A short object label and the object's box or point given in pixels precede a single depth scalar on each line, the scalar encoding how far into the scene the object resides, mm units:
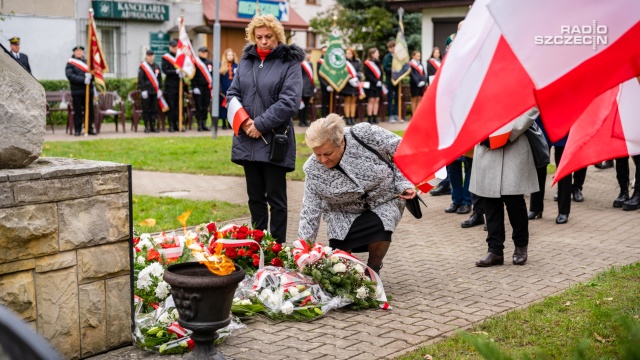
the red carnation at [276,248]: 7219
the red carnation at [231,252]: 6905
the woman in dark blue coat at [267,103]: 7957
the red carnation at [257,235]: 7160
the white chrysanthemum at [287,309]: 6441
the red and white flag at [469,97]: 3221
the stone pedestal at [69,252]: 5195
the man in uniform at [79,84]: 21672
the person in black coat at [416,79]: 27281
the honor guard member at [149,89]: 23528
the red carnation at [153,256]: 6992
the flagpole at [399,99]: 28531
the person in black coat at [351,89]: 26344
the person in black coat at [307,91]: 25312
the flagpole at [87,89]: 21750
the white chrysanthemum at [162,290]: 6445
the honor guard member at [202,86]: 24812
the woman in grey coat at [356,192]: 7039
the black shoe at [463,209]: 11375
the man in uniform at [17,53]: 20266
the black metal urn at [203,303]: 5137
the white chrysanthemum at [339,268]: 6774
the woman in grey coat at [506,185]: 8156
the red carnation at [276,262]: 7062
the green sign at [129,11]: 33844
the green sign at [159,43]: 36219
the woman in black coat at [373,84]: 27031
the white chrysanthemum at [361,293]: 6699
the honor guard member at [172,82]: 24172
